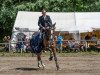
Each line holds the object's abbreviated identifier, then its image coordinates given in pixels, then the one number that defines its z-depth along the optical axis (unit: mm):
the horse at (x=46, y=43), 14719
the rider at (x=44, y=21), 15152
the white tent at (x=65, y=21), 30750
